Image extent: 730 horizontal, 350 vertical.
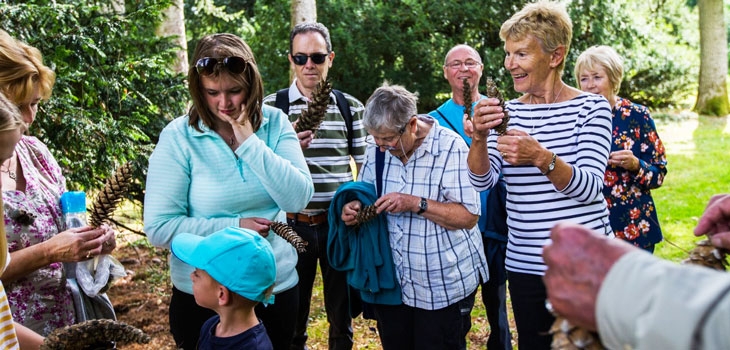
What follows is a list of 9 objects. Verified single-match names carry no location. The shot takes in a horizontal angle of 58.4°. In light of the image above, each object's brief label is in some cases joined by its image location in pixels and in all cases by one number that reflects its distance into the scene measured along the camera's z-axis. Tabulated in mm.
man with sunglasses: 4703
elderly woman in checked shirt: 3666
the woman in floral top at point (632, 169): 4281
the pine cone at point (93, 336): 2270
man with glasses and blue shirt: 4352
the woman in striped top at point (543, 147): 3195
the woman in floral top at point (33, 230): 2858
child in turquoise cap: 2764
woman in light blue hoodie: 3139
